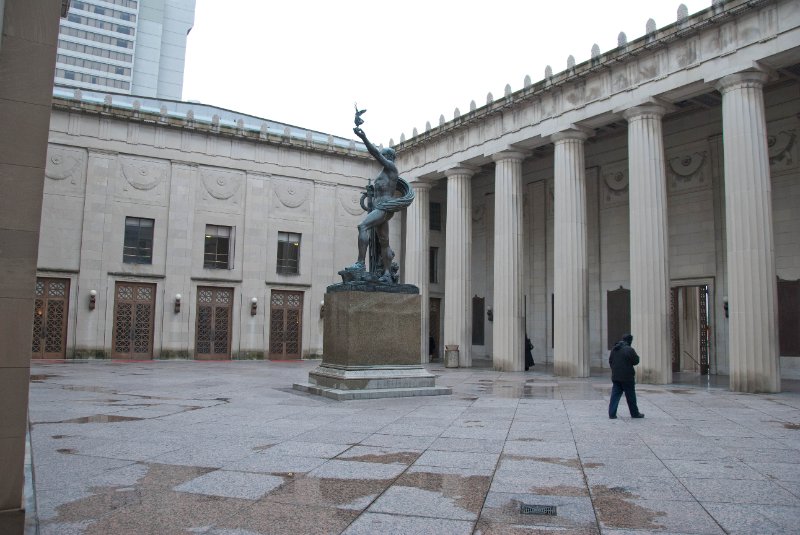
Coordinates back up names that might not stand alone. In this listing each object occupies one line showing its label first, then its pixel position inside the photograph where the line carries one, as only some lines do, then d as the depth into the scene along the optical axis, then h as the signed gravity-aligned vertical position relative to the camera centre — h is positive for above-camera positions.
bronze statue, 14.43 +2.47
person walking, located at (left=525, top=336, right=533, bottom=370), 27.50 -1.26
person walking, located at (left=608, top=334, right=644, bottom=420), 11.22 -0.90
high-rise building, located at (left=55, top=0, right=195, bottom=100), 95.50 +44.60
